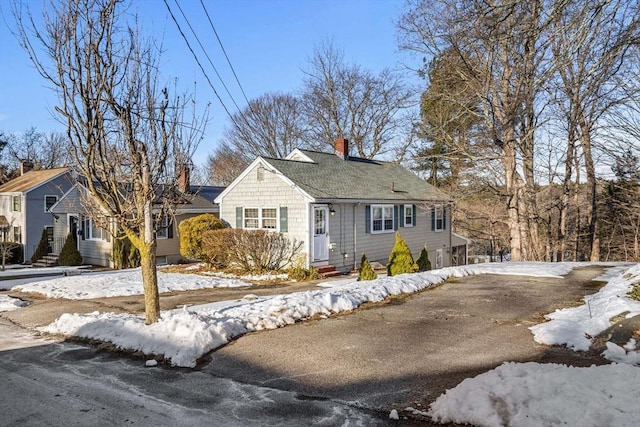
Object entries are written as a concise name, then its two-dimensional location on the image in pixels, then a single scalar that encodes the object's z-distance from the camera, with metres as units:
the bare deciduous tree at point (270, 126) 38.97
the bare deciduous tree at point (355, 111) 36.59
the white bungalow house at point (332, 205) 17.94
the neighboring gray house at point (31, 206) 29.25
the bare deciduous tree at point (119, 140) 7.15
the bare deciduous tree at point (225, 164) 41.88
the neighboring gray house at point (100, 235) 23.38
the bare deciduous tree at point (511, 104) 17.84
